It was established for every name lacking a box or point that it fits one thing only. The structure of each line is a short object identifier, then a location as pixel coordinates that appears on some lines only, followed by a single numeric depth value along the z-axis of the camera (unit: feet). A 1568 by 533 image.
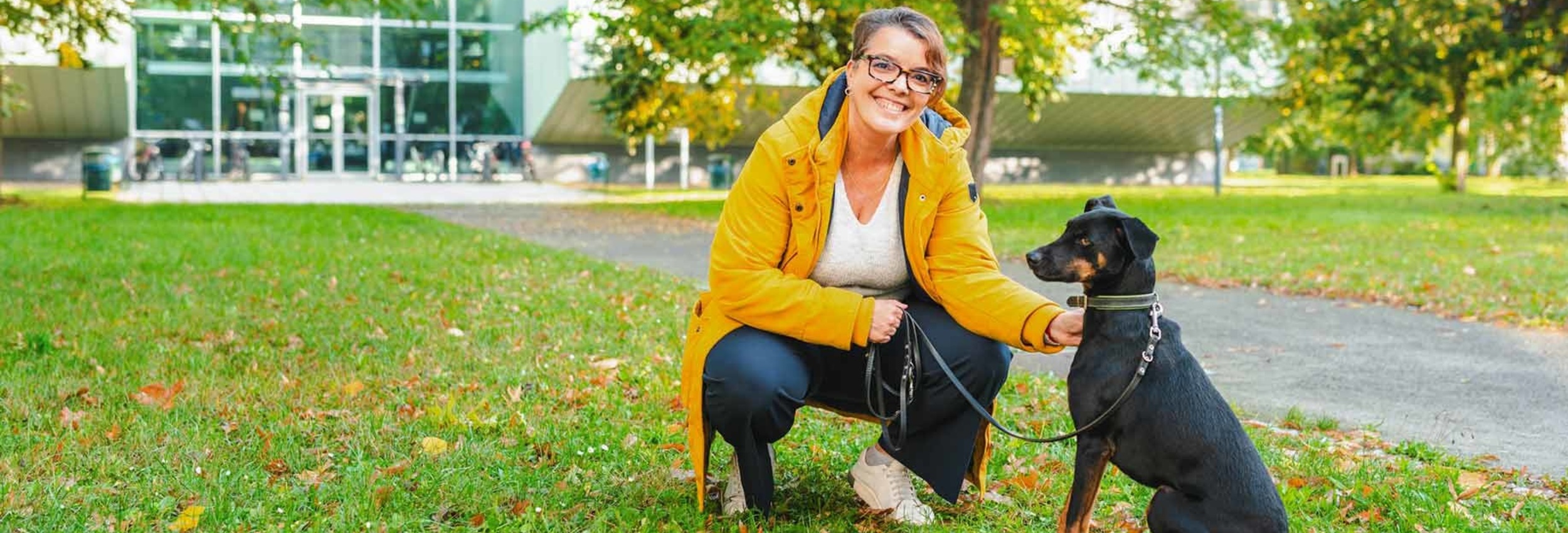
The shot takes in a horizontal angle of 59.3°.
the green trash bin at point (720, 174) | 116.26
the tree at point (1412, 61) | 71.87
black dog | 9.93
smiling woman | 11.73
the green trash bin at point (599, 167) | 122.52
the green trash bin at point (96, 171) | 82.28
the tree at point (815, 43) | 57.77
